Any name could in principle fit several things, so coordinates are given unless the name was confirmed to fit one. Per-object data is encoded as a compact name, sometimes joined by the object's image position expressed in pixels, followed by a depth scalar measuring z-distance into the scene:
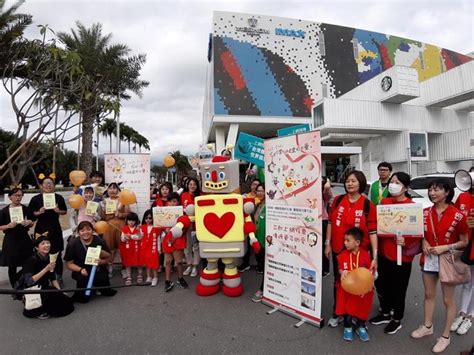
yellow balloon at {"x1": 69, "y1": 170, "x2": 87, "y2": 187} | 5.09
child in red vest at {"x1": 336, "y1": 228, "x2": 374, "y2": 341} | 2.90
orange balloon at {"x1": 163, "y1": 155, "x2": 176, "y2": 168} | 5.78
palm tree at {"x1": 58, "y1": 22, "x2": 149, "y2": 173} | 13.89
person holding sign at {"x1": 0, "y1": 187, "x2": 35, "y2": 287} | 3.98
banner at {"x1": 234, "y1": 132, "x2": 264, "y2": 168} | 5.12
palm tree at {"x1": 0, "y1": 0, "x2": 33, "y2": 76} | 8.70
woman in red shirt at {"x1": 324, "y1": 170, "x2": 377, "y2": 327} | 3.03
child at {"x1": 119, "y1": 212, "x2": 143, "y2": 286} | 4.55
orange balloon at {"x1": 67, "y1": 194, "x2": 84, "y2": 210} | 4.59
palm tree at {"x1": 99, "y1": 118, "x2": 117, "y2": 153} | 34.06
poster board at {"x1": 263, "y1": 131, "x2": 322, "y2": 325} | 3.18
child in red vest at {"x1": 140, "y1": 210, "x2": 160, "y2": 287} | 4.50
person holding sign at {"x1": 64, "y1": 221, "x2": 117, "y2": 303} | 3.89
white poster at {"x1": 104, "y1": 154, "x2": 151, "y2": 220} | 5.58
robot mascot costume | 3.93
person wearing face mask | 3.00
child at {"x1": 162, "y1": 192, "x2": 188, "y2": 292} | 4.31
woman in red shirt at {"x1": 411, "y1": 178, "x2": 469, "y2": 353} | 2.67
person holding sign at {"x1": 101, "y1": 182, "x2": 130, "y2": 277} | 4.77
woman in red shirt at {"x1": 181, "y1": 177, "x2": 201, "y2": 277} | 4.84
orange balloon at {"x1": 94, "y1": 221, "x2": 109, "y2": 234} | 4.39
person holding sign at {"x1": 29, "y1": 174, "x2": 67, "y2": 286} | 4.30
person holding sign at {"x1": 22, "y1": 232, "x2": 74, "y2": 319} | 3.42
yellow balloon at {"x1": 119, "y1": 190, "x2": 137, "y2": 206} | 4.79
